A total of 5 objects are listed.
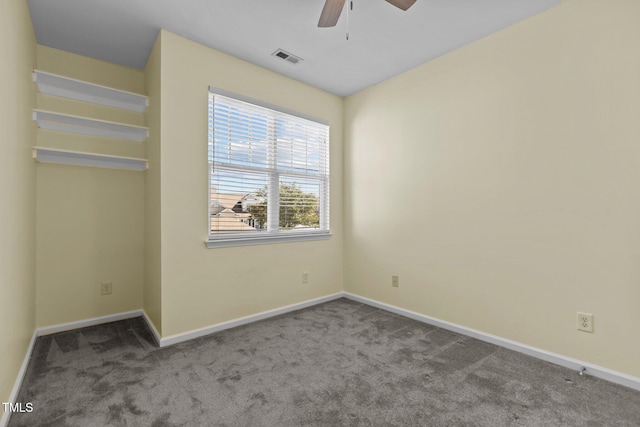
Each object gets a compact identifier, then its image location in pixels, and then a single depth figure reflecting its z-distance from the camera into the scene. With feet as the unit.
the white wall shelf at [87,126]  8.52
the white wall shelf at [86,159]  8.45
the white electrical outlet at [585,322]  6.85
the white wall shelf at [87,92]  8.45
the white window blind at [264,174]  9.57
